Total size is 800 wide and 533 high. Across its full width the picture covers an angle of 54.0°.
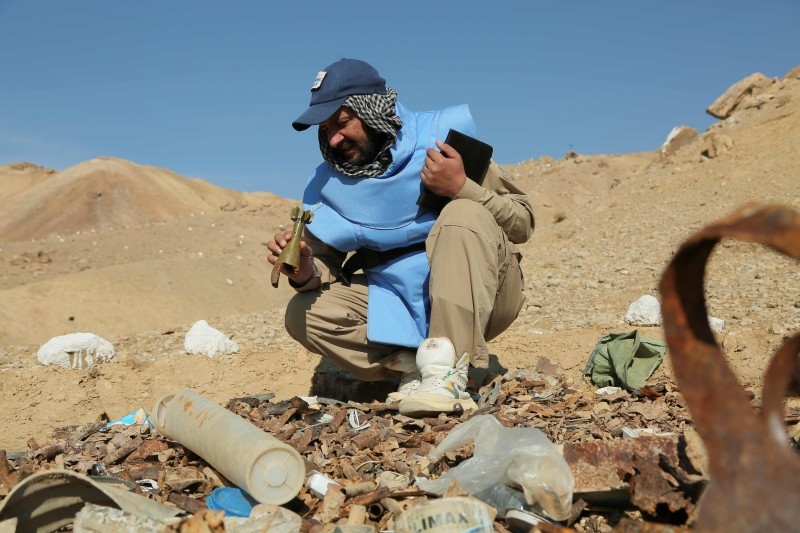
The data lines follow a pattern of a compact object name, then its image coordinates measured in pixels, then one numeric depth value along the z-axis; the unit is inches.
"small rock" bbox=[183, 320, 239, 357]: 234.8
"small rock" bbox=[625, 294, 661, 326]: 215.3
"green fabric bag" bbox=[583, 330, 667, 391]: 159.5
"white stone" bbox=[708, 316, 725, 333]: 199.2
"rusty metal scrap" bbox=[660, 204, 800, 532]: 45.2
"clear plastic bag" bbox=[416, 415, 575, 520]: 83.4
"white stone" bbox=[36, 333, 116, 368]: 228.8
